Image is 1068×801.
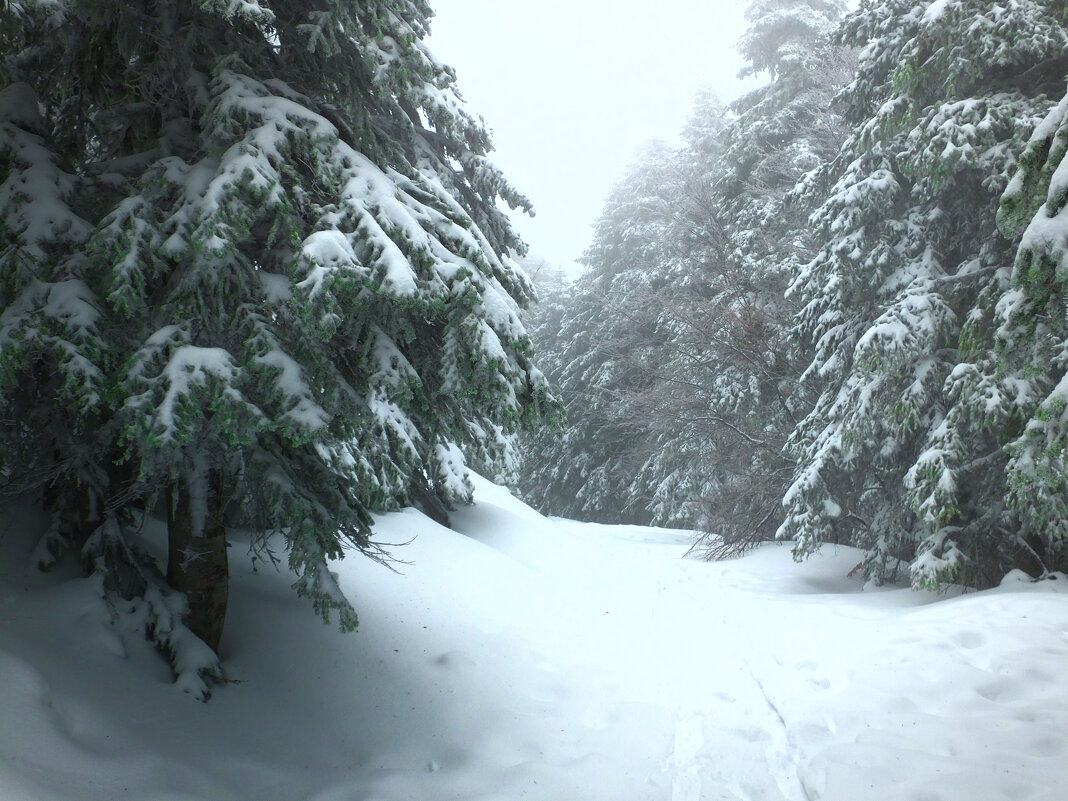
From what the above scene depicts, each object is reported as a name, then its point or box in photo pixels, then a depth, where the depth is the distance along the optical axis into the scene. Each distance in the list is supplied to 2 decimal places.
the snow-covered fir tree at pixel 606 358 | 21.89
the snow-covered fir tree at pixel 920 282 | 7.19
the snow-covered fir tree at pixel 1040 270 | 3.42
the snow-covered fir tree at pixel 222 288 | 3.64
